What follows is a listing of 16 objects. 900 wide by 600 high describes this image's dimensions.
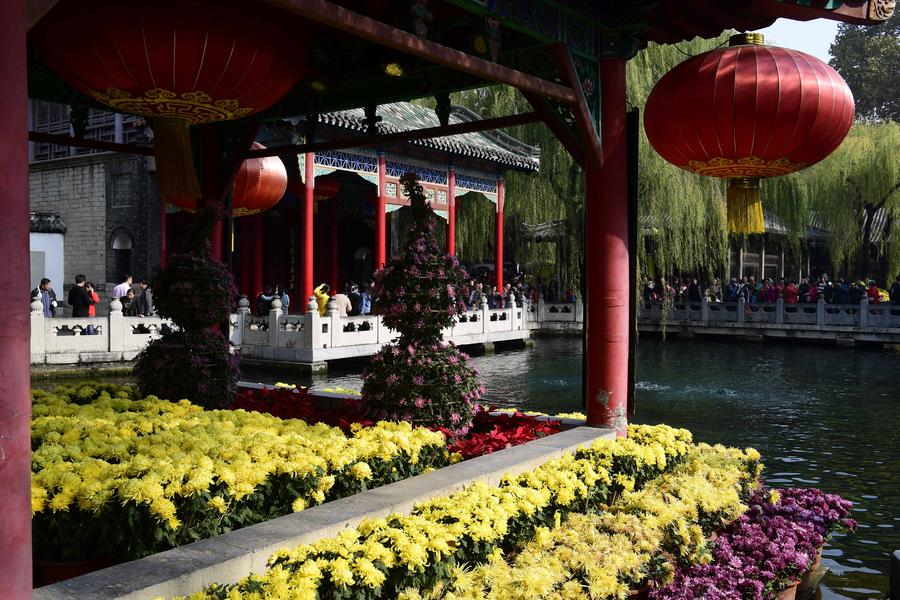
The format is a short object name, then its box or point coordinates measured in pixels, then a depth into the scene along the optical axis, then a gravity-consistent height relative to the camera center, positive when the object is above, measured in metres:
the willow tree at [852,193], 21.55 +2.52
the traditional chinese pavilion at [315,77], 1.93 +1.01
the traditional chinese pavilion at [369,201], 16.67 +2.02
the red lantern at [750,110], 4.17 +0.92
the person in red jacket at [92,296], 14.37 -0.08
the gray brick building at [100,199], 18.70 +2.19
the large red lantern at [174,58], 3.25 +0.98
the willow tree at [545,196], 19.67 +2.29
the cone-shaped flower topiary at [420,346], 4.67 -0.33
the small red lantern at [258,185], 8.08 +1.09
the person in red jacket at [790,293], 21.82 -0.15
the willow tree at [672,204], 17.50 +1.87
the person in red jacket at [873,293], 20.98 -0.15
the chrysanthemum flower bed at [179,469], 2.83 -0.70
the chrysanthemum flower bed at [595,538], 2.84 -1.10
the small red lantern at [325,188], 16.56 +2.09
